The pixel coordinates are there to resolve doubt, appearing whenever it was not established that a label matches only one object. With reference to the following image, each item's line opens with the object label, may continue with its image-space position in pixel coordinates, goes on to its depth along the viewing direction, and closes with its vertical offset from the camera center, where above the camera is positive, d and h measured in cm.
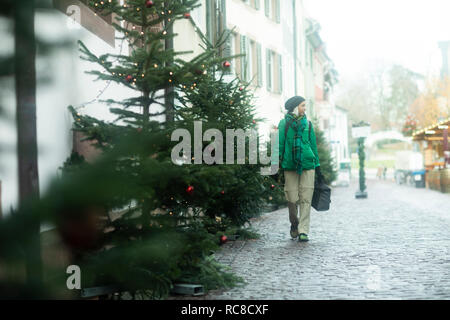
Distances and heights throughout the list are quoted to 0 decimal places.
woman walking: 906 +16
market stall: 2588 +70
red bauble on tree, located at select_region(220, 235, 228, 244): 517 -51
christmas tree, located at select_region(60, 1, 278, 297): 470 +28
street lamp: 2283 +108
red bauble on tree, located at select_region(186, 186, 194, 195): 511 -12
